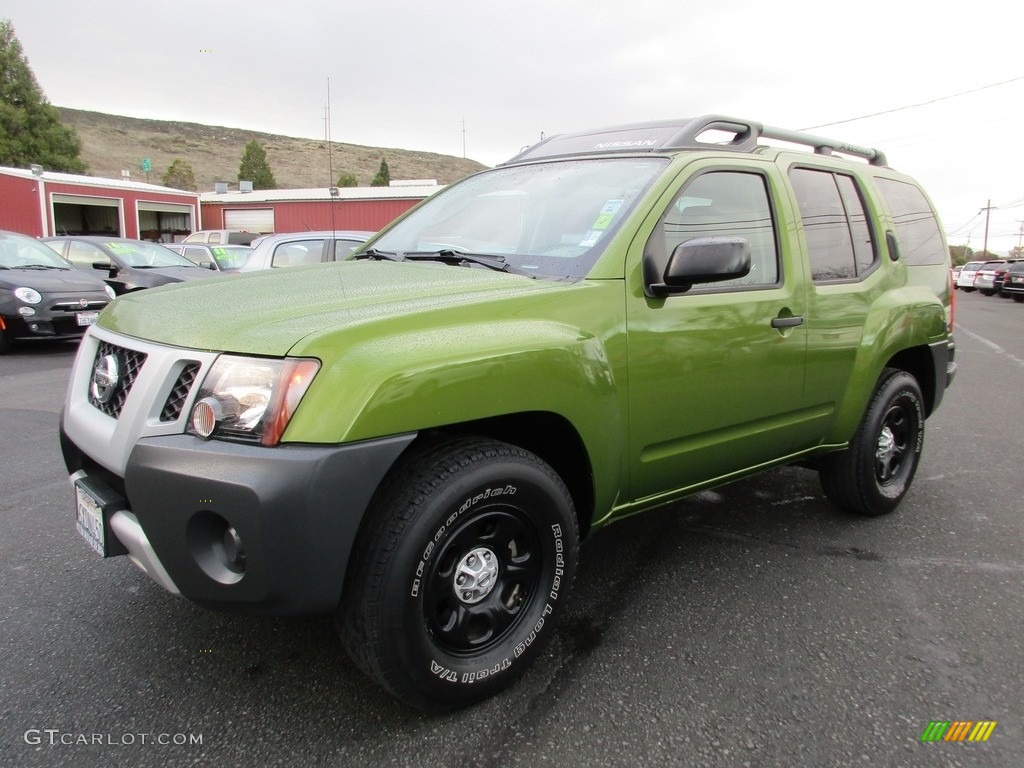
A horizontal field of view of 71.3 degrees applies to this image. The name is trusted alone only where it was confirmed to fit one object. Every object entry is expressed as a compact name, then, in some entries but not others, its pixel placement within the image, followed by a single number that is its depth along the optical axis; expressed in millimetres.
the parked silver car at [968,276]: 32594
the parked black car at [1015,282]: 24922
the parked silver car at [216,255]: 13297
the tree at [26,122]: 45875
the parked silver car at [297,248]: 7836
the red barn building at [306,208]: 33406
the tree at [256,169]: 74562
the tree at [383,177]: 76438
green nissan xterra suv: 1788
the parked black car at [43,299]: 8367
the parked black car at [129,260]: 10234
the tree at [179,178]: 67812
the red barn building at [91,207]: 27047
